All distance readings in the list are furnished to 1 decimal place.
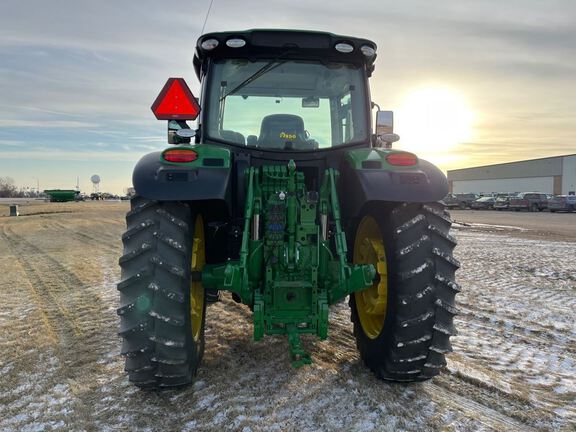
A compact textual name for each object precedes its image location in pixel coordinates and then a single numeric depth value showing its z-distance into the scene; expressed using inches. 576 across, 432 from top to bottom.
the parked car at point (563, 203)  1280.8
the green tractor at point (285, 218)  116.9
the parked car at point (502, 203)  1439.3
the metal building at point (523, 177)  2400.8
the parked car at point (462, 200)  1567.8
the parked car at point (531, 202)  1346.0
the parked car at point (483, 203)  1518.2
